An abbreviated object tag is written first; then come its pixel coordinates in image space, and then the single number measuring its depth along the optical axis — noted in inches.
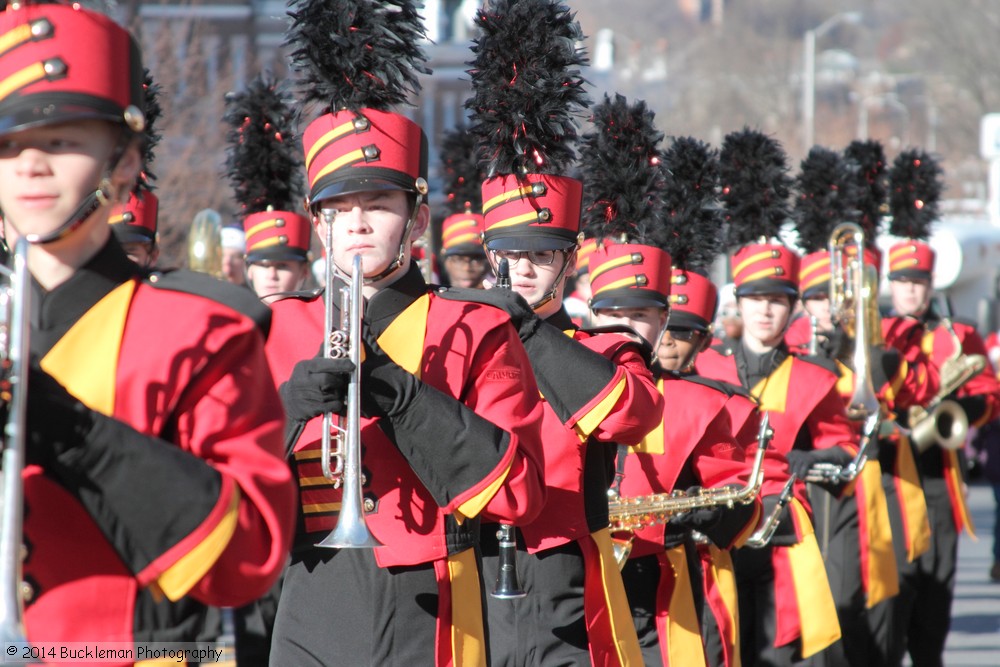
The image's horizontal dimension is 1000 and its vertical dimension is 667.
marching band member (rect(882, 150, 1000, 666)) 748.8
